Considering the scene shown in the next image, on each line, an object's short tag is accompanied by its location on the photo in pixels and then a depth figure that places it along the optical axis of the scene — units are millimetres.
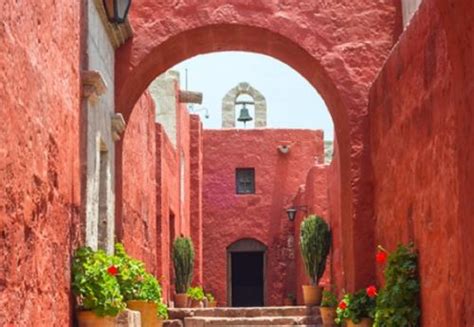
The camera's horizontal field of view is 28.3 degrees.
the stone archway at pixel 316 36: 9984
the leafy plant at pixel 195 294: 18628
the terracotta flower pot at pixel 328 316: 12289
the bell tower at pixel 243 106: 25047
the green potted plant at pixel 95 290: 7066
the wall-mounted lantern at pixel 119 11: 8039
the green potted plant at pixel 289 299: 22328
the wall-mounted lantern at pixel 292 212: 22225
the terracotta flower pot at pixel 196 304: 18733
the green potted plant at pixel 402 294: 7617
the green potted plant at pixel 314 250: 16219
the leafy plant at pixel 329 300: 12395
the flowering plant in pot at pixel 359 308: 9047
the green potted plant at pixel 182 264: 18125
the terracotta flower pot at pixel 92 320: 7129
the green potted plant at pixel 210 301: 21281
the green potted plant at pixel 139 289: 8625
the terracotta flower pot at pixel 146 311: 9250
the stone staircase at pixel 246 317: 13844
